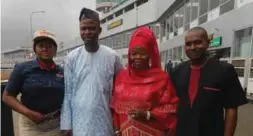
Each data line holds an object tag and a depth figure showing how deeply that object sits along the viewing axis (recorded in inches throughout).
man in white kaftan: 93.1
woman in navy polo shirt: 97.0
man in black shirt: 87.6
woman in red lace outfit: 86.9
